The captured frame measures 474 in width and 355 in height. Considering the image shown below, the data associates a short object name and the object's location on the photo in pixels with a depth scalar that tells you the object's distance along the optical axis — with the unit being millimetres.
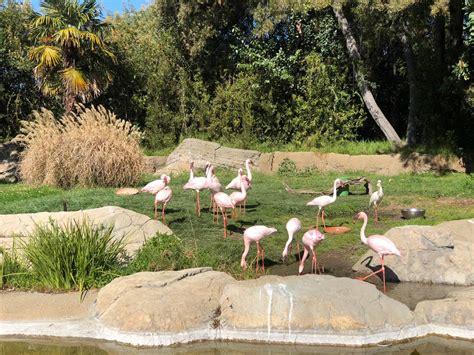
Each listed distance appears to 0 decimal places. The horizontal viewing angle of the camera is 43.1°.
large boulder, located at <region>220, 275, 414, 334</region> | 5914
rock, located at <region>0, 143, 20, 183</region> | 20891
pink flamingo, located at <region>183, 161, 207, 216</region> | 11414
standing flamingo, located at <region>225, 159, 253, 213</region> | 12152
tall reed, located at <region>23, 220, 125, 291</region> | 7227
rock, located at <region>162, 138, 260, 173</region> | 19344
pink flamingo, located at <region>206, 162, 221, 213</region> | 11164
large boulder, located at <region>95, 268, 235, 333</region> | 6020
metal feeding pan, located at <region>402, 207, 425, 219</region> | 11172
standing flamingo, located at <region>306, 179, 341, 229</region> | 10469
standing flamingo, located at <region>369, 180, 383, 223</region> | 11328
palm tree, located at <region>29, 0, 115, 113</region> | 20156
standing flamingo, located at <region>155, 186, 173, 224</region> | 10555
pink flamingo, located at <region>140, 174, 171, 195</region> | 11508
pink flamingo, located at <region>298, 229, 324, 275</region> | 8203
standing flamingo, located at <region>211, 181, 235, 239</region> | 10000
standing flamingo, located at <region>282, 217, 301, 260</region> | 8477
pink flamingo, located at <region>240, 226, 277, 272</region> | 8281
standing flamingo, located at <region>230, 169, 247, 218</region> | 10461
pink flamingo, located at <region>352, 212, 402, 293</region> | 7637
